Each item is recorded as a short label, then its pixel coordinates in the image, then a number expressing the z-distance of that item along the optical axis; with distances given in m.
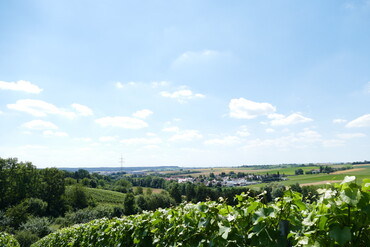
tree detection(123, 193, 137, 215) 73.69
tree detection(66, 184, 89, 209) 73.38
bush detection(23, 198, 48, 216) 56.31
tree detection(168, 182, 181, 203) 100.46
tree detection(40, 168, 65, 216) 66.88
